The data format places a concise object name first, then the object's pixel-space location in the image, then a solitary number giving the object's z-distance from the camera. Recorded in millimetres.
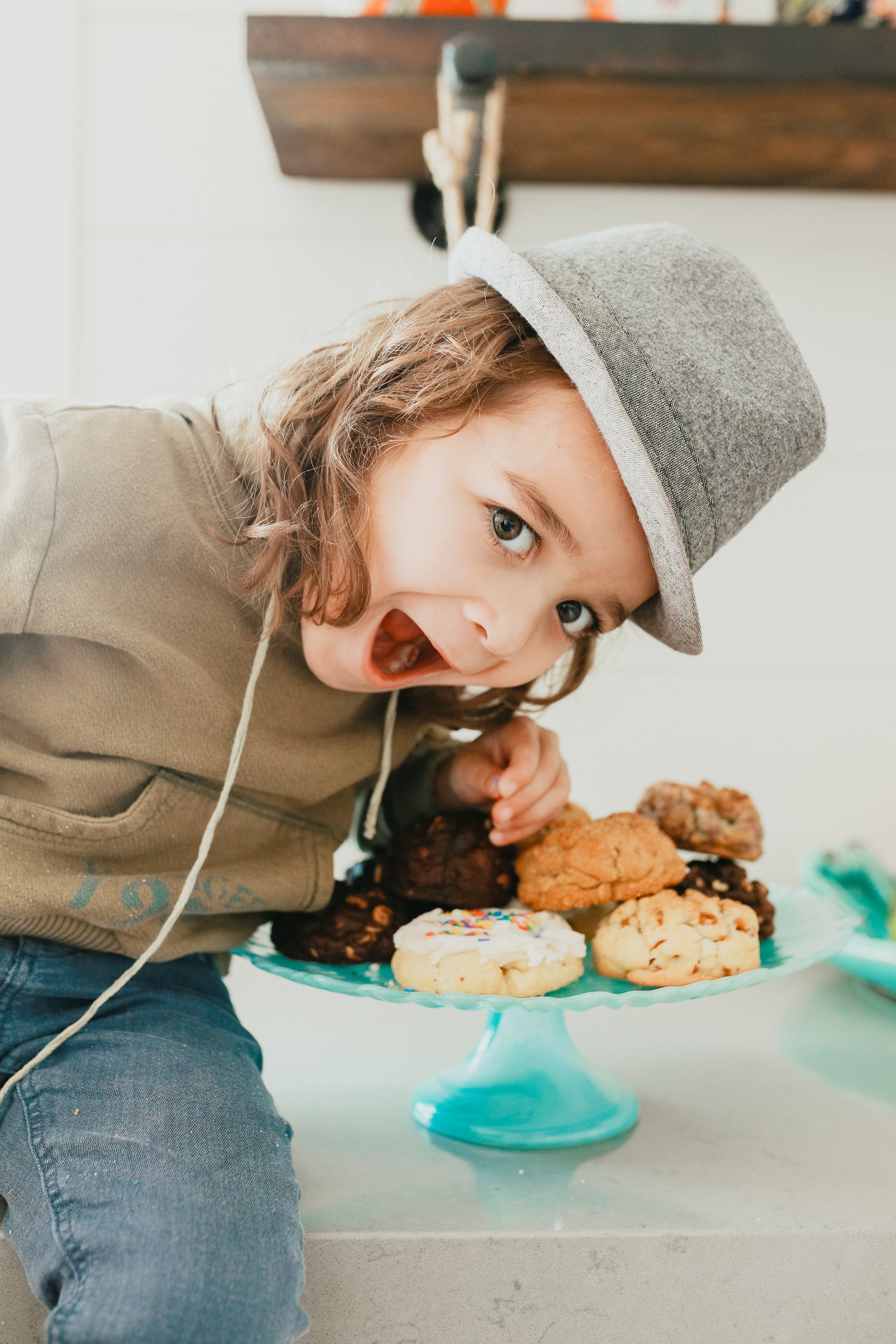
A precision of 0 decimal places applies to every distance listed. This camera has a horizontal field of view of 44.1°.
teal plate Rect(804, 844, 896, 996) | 1046
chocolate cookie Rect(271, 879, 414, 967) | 735
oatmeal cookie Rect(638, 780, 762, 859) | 824
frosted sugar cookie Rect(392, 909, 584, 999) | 652
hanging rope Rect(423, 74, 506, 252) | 954
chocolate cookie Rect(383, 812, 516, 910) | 772
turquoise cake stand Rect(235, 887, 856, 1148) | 704
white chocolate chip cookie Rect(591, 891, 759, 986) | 669
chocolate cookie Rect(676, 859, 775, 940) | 767
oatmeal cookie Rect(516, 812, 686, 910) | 743
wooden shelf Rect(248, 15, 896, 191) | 958
